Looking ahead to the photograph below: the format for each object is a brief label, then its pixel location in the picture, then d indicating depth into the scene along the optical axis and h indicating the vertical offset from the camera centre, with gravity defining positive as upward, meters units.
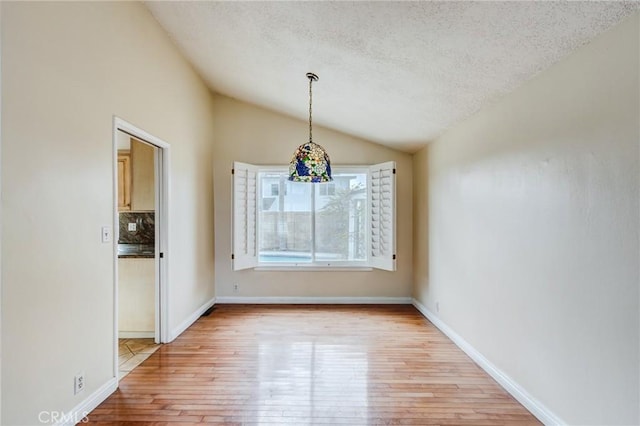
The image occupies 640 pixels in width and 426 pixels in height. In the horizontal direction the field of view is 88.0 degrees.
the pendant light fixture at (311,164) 3.45 +0.52
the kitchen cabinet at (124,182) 3.91 +0.39
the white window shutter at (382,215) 4.62 -0.02
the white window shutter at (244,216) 4.72 -0.03
